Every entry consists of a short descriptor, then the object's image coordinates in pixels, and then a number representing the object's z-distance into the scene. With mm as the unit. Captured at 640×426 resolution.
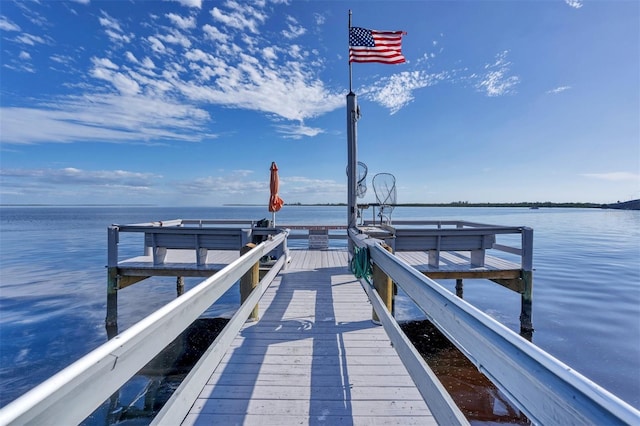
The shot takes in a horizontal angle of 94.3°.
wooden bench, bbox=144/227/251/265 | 6656
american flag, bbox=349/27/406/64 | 7707
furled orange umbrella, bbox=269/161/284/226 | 9398
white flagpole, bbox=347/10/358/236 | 7324
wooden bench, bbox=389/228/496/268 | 6343
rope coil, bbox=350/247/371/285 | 3934
